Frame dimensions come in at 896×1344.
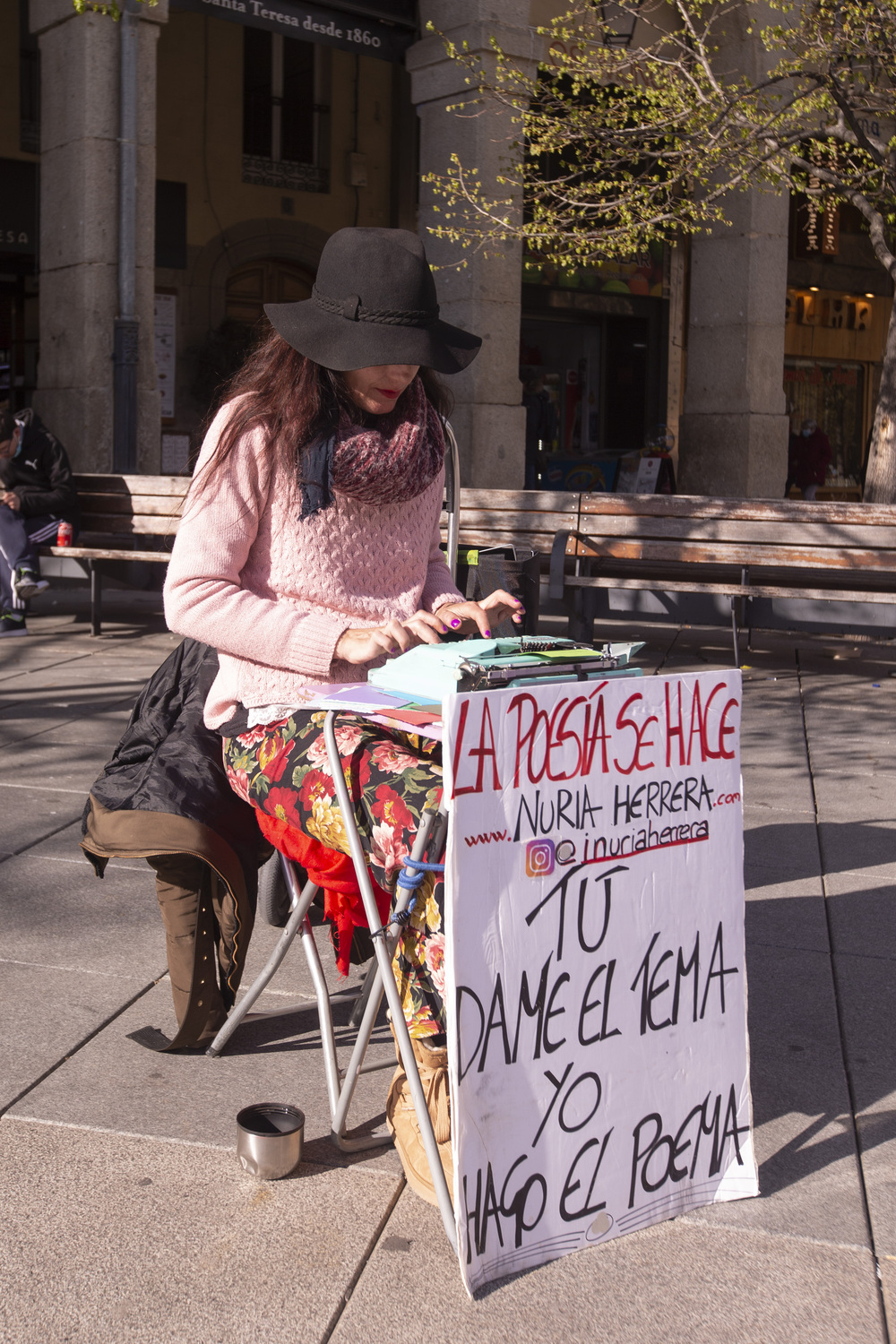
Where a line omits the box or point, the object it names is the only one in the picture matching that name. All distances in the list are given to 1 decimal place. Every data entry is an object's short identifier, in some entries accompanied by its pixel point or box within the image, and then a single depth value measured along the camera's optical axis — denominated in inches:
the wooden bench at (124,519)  368.5
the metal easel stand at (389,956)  92.0
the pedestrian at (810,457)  825.5
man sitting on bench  366.9
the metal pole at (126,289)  458.0
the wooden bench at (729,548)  311.3
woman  109.0
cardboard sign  87.5
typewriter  90.9
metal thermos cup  100.9
